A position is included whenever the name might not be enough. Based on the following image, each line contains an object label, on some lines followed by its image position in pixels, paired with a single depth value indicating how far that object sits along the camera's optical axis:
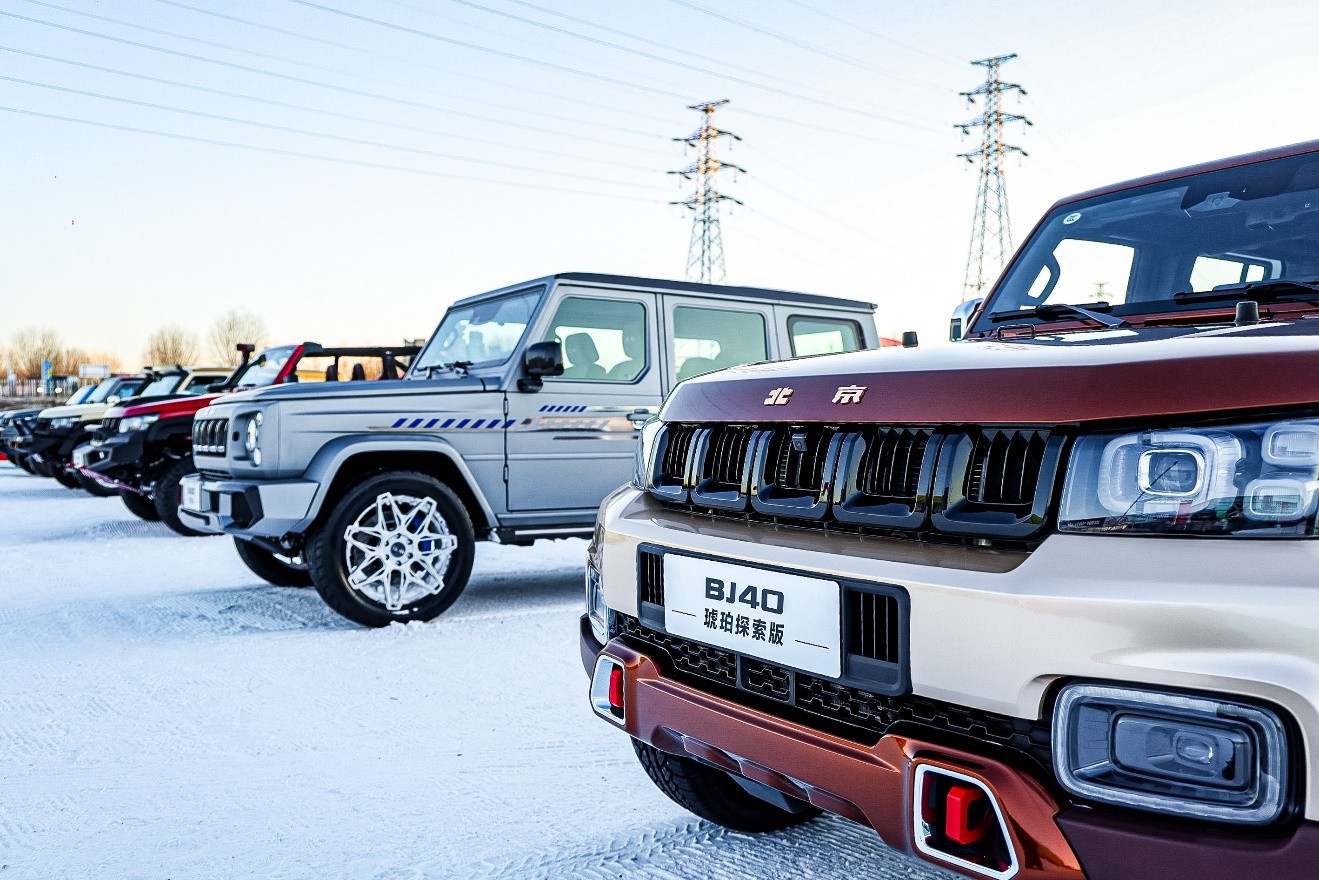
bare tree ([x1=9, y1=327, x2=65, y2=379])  84.56
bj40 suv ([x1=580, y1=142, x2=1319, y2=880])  1.33
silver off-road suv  5.10
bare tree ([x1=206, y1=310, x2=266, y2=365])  74.94
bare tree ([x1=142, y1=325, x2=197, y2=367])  77.44
